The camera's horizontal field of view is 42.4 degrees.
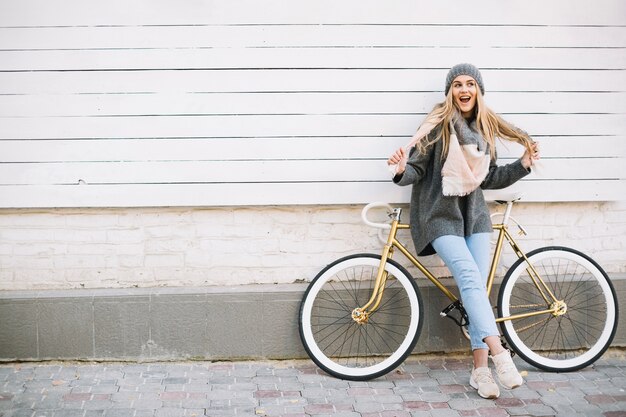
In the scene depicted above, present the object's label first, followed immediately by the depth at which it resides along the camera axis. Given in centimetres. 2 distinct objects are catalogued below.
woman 505
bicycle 540
